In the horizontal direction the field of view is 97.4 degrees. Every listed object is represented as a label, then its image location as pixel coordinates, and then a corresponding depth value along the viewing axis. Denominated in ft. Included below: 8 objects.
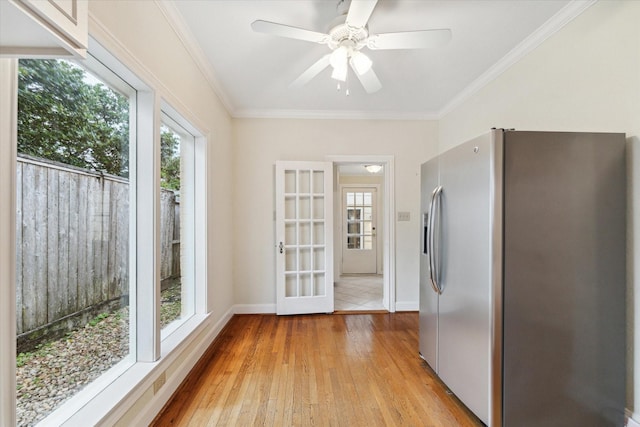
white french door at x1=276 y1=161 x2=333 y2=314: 11.51
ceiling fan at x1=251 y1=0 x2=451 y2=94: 5.18
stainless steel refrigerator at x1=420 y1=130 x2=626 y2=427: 4.98
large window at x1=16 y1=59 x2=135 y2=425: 3.44
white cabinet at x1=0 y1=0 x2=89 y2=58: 1.85
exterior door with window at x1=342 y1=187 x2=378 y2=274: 20.84
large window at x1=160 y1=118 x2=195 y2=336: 6.96
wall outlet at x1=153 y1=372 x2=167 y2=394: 5.56
